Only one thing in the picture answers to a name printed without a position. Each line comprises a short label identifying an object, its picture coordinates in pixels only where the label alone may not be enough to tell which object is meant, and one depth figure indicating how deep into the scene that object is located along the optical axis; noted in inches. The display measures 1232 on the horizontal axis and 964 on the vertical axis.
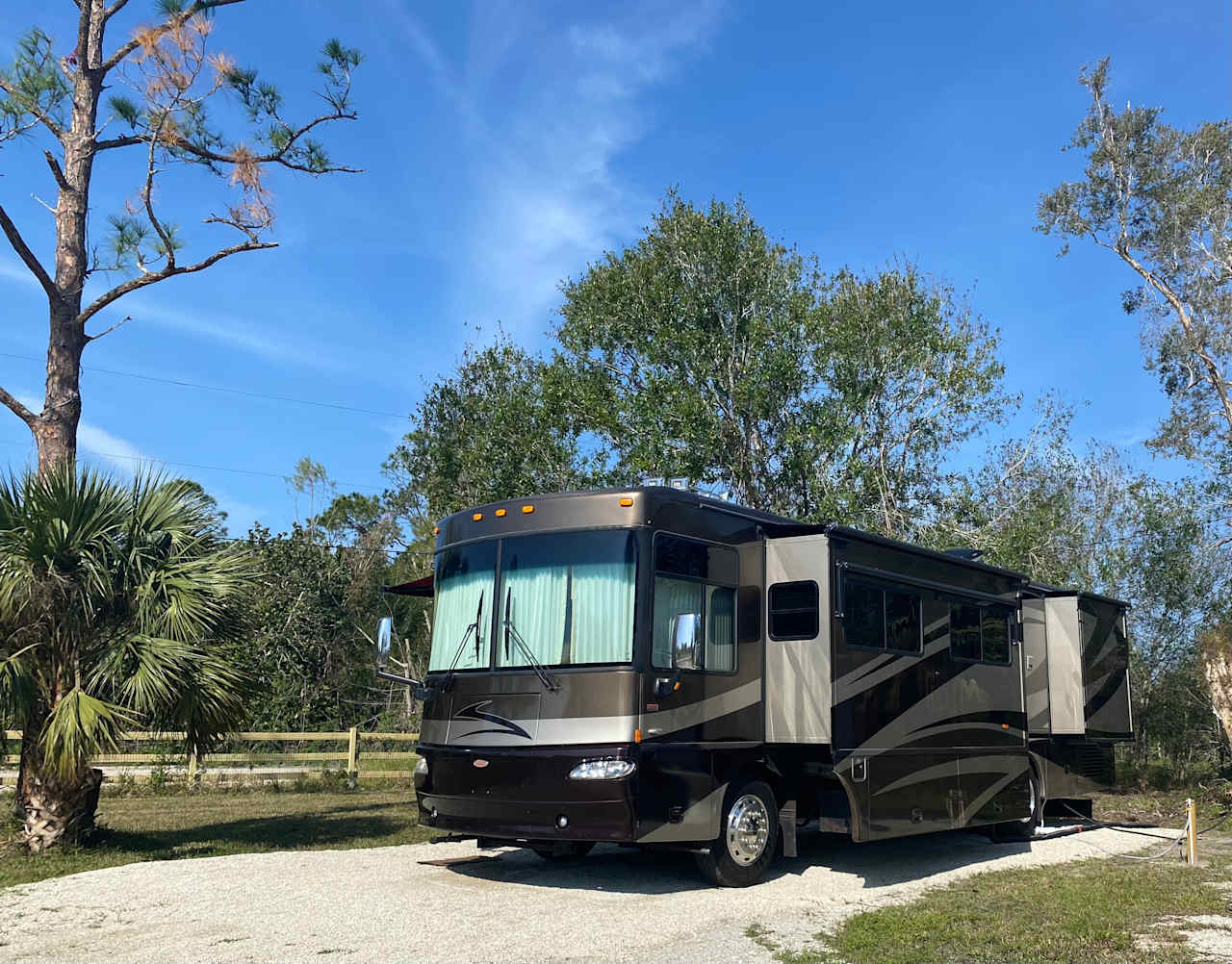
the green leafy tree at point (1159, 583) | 927.0
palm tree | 374.6
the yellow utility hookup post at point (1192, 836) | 417.4
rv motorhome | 320.8
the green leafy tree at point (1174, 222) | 1066.7
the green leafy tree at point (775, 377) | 864.9
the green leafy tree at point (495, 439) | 963.3
